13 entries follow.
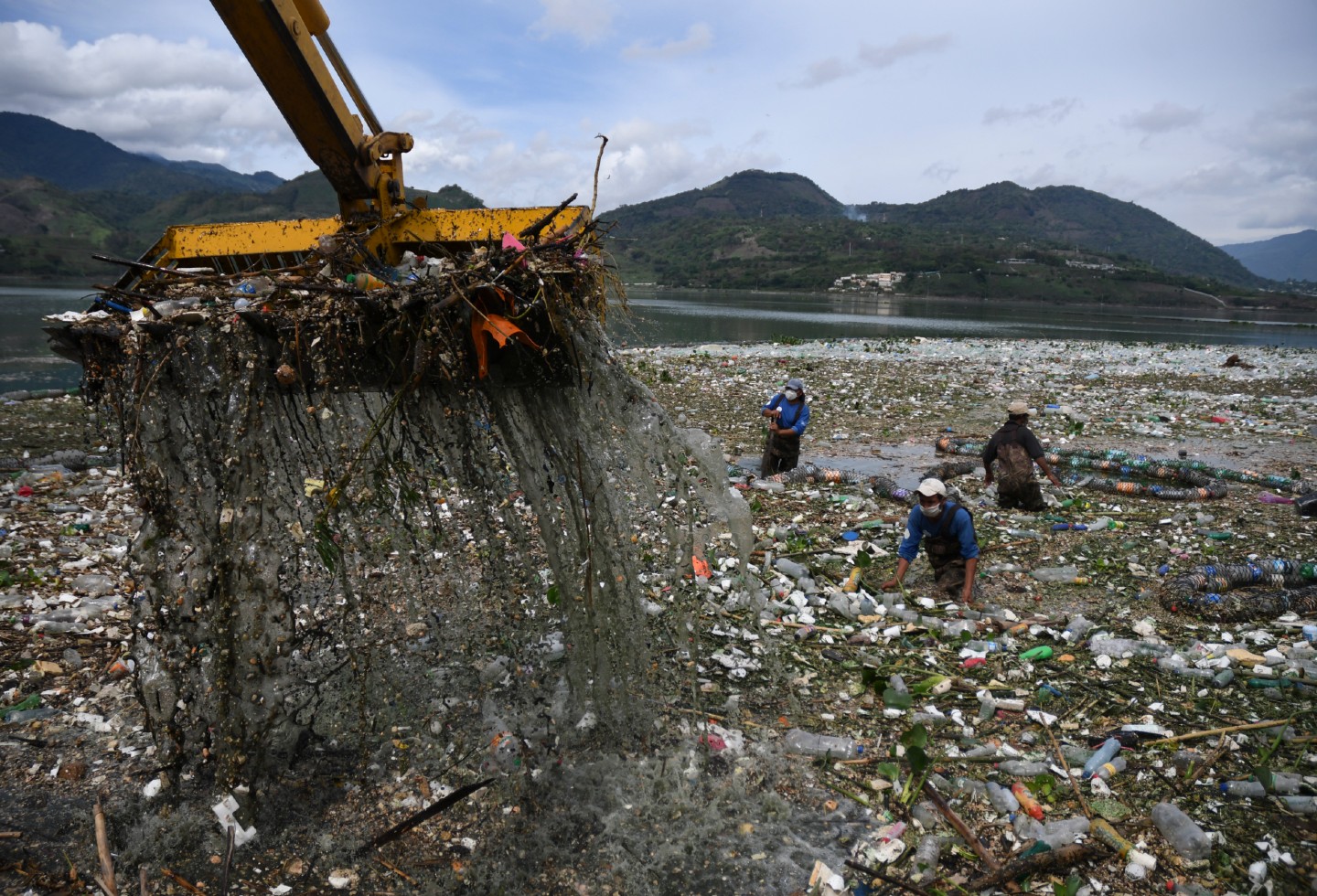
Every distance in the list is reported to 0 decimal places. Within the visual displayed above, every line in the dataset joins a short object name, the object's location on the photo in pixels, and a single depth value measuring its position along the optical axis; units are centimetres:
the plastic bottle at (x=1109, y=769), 386
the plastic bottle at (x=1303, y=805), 352
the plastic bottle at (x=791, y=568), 628
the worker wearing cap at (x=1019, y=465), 809
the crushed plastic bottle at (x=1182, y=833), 332
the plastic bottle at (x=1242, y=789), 367
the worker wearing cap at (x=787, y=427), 922
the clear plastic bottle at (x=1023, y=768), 390
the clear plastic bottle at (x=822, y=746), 405
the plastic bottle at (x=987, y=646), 514
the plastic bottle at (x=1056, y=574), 646
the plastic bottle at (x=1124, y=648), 507
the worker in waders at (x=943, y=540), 583
